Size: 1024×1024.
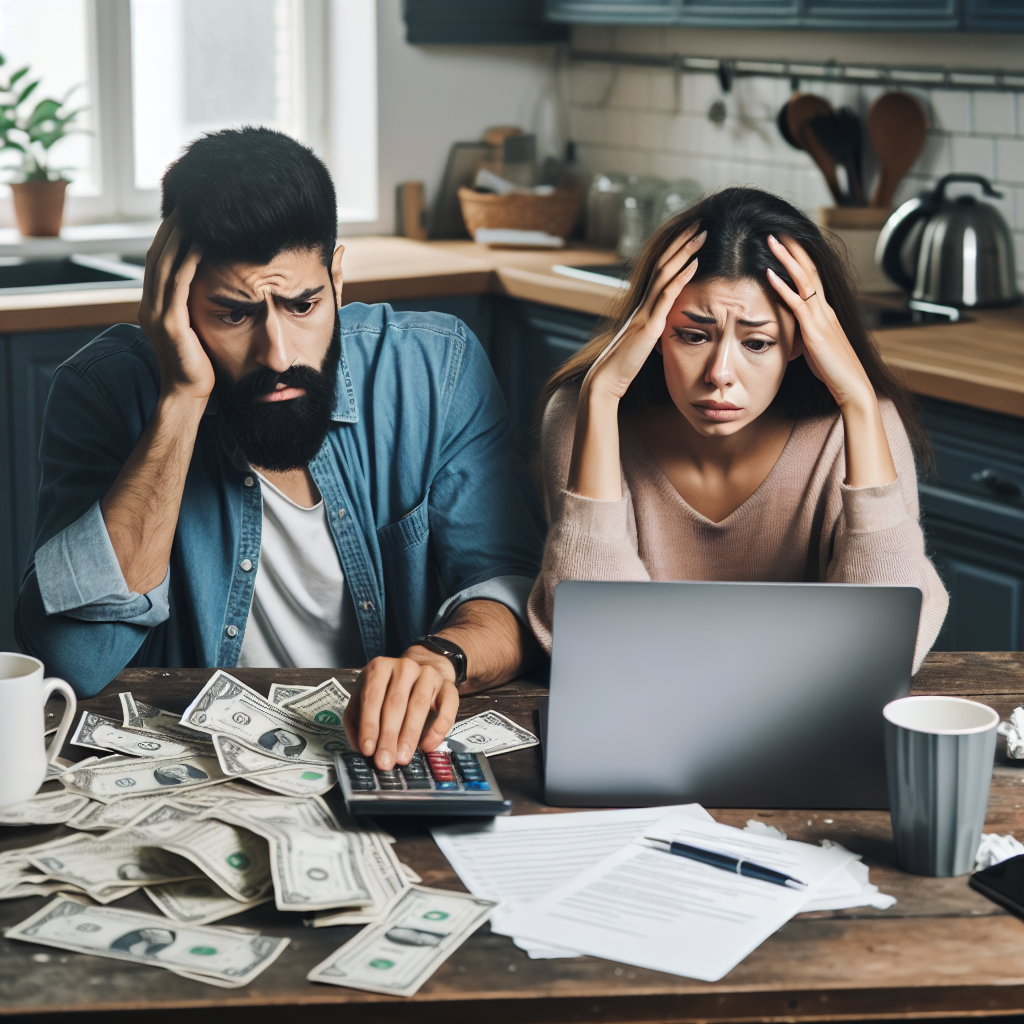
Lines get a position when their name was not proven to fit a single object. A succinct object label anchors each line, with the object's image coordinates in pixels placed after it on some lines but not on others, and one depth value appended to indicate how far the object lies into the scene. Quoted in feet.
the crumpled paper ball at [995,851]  3.85
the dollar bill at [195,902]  3.46
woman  5.40
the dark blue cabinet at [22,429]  10.53
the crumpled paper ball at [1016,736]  4.47
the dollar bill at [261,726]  4.41
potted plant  12.40
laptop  4.03
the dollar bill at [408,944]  3.21
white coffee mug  3.97
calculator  3.94
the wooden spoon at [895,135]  11.28
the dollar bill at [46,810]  3.88
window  13.15
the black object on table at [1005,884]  3.61
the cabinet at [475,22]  13.84
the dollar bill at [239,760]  4.23
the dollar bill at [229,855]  3.56
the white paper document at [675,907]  3.37
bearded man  5.37
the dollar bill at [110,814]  3.90
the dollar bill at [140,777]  4.12
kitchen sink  11.96
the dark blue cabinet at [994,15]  9.42
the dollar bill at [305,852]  3.45
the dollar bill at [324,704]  4.68
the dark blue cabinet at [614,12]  12.30
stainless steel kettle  10.28
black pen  3.70
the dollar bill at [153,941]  3.26
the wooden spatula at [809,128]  11.73
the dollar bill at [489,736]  4.54
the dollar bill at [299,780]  4.12
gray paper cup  3.74
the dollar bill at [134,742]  4.41
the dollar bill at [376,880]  3.44
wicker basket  13.67
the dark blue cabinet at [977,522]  8.43
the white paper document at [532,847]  3.65
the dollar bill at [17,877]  3.55
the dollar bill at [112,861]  3.59
